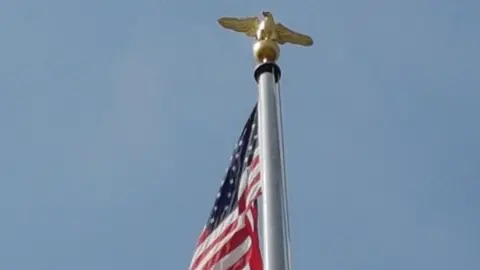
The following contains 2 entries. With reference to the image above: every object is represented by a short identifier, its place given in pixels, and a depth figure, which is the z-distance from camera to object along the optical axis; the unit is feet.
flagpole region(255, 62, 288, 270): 49.62
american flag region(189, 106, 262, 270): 52.31
